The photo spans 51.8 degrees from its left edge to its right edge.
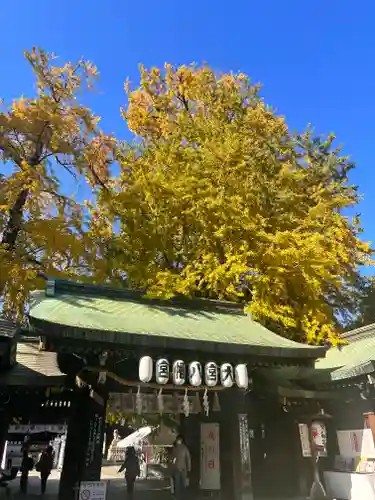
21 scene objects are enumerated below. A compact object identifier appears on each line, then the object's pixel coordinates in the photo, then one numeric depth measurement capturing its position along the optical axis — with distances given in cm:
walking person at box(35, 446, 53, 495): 1267
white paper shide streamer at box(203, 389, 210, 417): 1002
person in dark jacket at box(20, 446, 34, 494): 1311
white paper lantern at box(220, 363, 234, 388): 968
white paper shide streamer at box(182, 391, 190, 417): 991
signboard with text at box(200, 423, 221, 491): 1098
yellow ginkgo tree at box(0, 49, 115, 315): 1421
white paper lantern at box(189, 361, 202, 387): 941
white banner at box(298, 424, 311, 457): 1254
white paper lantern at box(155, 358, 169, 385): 912
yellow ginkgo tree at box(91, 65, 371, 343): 1564
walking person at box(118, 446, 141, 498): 1304
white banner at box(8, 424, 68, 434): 1182
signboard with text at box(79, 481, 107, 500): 857
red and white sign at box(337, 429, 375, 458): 1125
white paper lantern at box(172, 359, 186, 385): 931
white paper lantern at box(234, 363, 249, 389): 976
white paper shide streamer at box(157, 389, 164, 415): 1031
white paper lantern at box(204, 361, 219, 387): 962
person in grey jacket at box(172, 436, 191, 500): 1037
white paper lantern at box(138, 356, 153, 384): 897
